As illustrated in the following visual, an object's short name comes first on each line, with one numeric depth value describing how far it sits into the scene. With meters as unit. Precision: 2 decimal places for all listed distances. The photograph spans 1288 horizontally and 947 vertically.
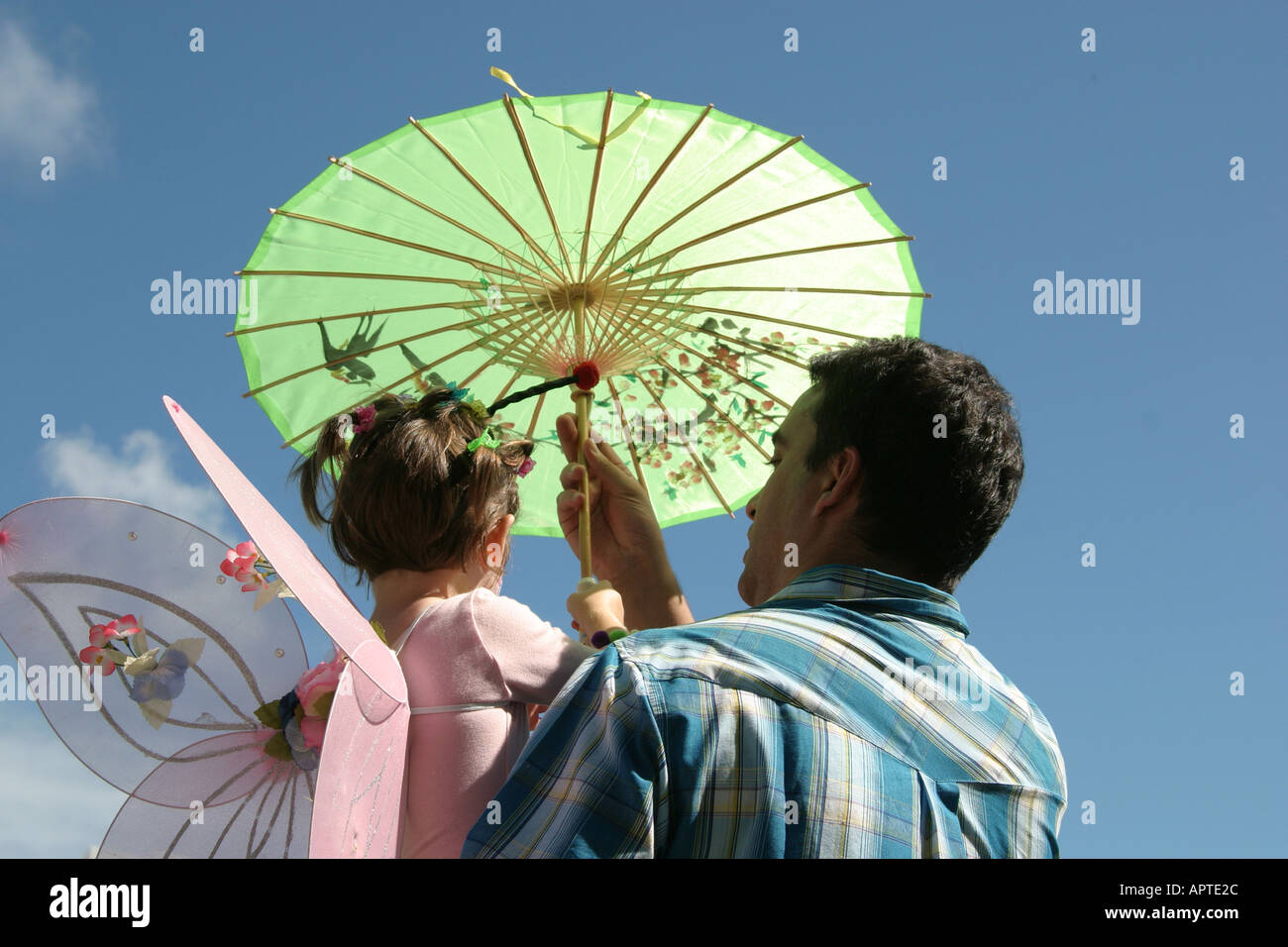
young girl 2.11
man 1.57
